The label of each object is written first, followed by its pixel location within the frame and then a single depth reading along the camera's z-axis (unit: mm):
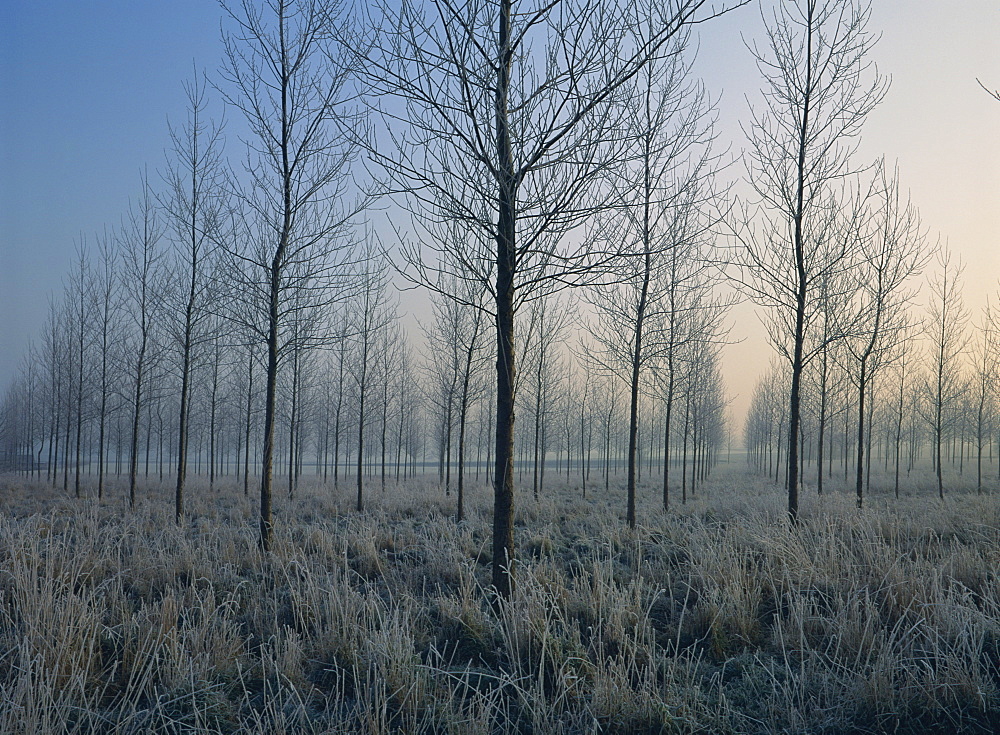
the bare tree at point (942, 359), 15040
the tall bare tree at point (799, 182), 6969
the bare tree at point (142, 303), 11086
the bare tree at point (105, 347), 13427
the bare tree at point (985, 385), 15379
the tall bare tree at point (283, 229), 6352
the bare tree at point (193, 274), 9117
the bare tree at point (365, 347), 12732
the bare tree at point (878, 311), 9742
